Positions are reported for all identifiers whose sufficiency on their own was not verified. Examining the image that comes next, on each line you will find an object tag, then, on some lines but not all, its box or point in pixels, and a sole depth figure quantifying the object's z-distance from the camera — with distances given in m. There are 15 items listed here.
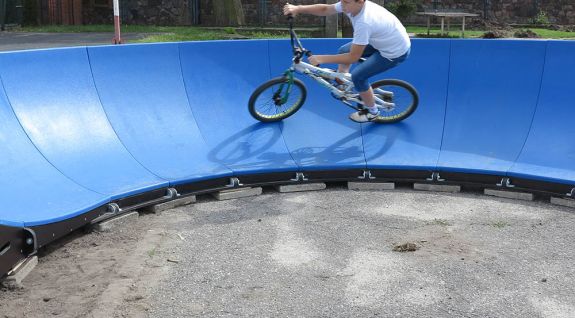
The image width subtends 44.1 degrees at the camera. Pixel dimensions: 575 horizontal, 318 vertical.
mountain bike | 8.61
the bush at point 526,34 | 20.22
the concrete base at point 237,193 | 7.77
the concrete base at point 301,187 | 8.06
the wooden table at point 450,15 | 20.90
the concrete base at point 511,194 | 7.73
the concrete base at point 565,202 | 7.52
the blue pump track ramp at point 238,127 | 7.05
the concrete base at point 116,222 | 6.71
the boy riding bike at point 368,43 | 7.92
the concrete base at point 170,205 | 7.36
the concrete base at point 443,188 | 8.08
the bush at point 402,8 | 25.64
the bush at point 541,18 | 25.84
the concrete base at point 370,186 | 8.13
